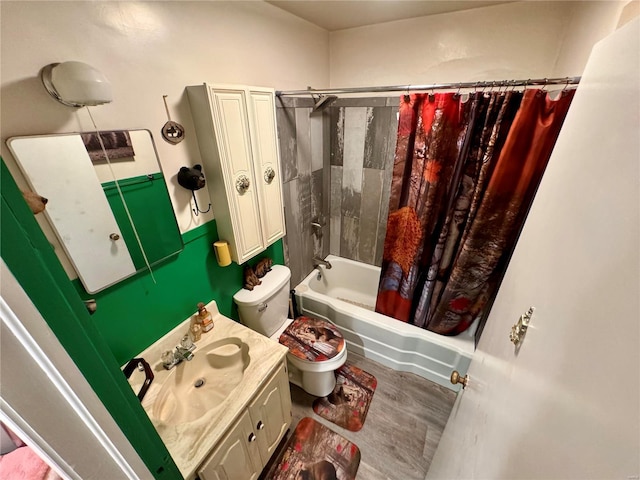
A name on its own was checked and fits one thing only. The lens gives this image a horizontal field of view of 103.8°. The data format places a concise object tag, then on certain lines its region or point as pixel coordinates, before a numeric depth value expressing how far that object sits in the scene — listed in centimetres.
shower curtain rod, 105
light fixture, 71
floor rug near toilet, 159
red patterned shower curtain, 123
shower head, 164
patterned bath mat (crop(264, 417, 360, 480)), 136
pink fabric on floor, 62
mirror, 76
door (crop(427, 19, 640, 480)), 27
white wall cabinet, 108
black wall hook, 110
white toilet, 150
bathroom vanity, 89
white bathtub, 168
